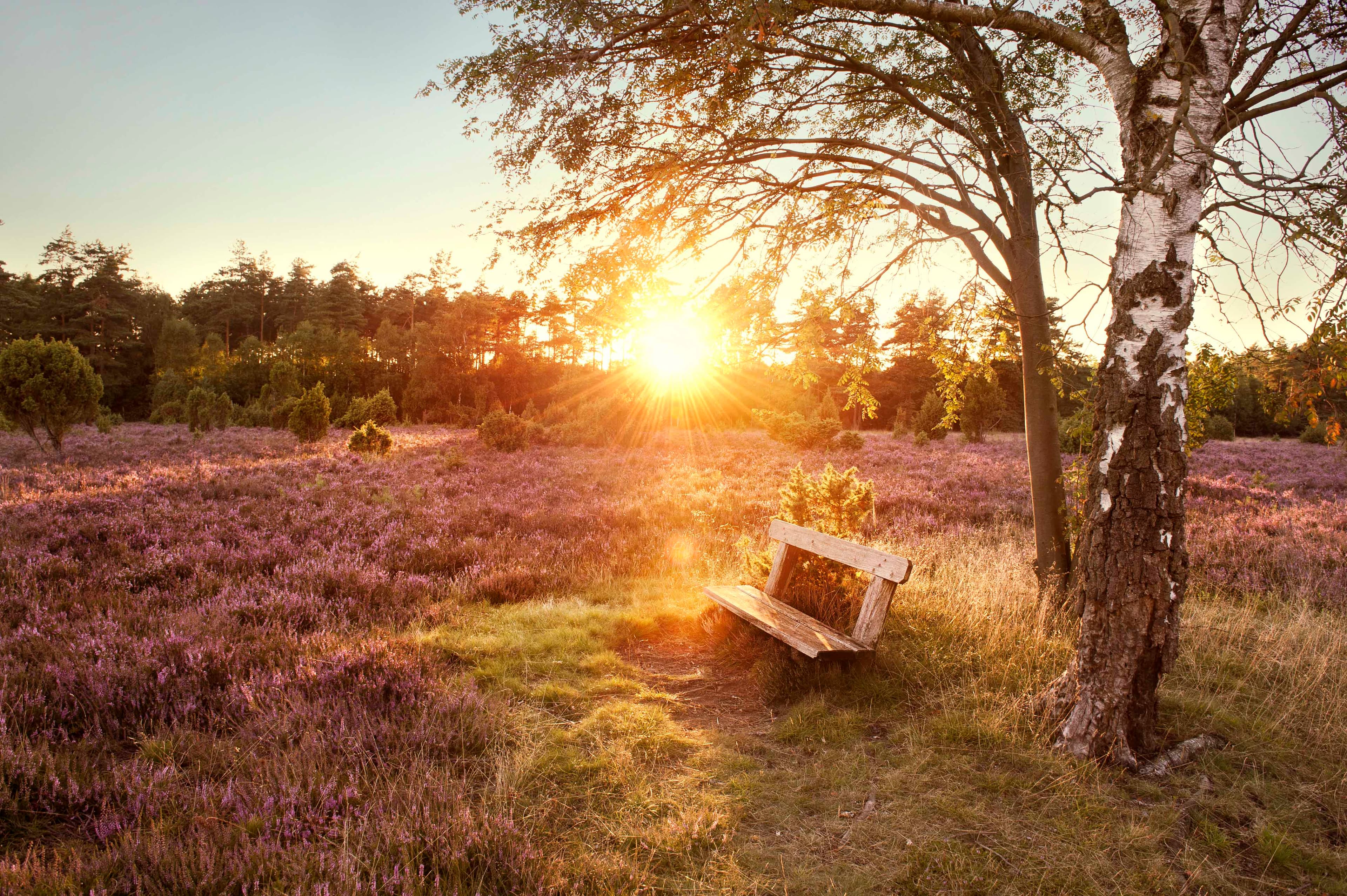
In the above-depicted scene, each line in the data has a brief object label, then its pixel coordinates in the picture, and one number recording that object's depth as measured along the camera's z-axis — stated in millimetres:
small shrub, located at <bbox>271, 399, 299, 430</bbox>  30000
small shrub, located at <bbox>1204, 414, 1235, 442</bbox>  31891
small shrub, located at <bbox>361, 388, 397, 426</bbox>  34031
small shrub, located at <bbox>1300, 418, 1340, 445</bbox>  29384
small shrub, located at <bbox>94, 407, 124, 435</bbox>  24344
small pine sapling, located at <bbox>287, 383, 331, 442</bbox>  21297
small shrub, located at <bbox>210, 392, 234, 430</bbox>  27438
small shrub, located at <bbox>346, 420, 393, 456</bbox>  18594
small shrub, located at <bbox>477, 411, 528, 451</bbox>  21719
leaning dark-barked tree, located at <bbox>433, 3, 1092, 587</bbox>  5273
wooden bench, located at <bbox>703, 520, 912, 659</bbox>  4633
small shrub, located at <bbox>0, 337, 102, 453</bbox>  14539
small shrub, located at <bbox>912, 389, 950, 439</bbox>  28547
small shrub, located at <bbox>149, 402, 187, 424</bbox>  34375
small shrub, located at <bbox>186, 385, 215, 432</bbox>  25531
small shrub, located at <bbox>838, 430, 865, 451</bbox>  24000
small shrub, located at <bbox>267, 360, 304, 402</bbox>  31594
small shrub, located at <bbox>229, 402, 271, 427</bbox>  31766
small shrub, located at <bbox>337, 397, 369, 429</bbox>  33000
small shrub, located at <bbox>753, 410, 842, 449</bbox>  24469
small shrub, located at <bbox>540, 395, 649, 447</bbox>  26562
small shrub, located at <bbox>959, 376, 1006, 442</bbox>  25312
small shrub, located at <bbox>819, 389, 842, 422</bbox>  30328
